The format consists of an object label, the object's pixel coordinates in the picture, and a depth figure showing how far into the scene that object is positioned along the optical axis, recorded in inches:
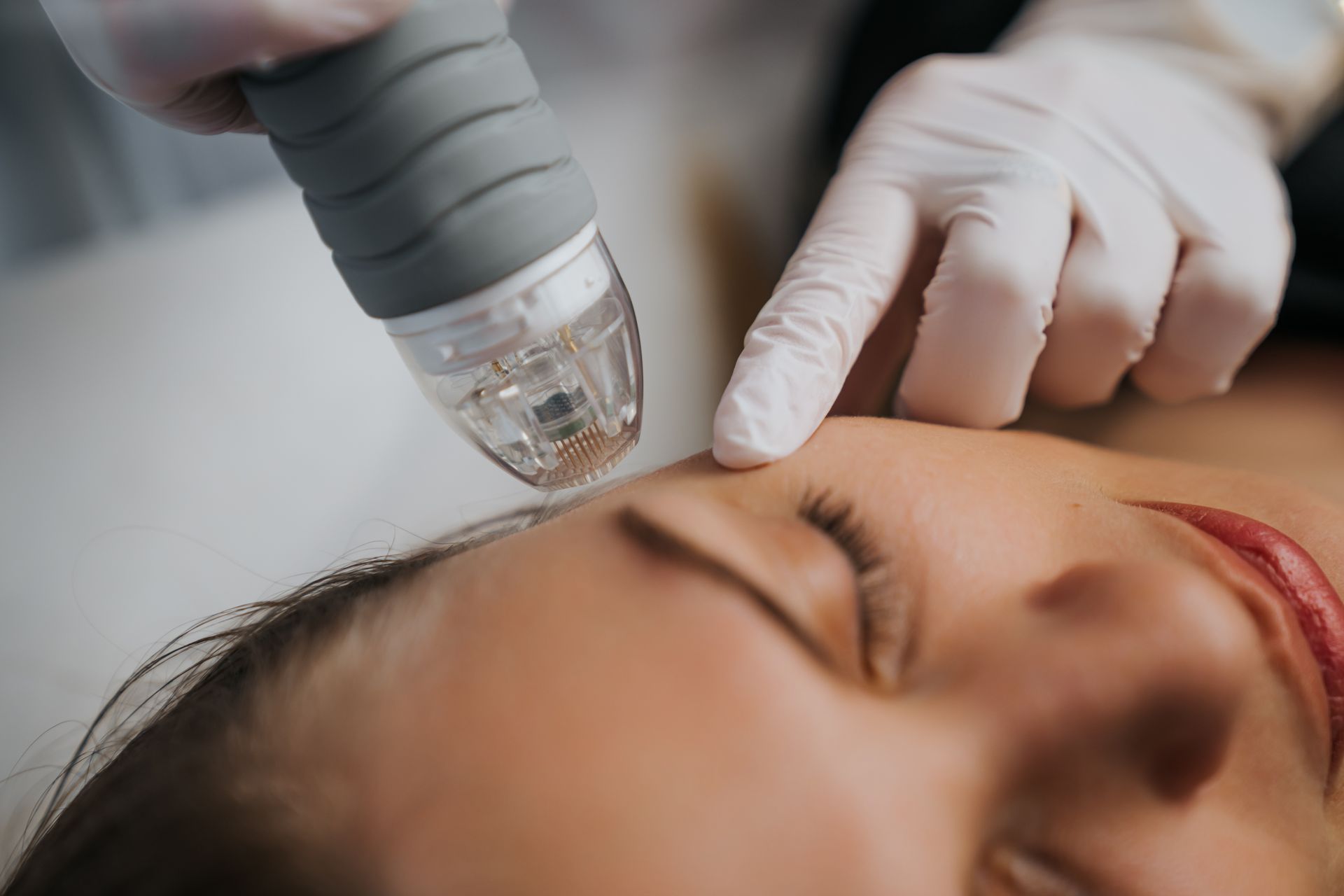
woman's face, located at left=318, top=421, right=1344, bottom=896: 10.4
